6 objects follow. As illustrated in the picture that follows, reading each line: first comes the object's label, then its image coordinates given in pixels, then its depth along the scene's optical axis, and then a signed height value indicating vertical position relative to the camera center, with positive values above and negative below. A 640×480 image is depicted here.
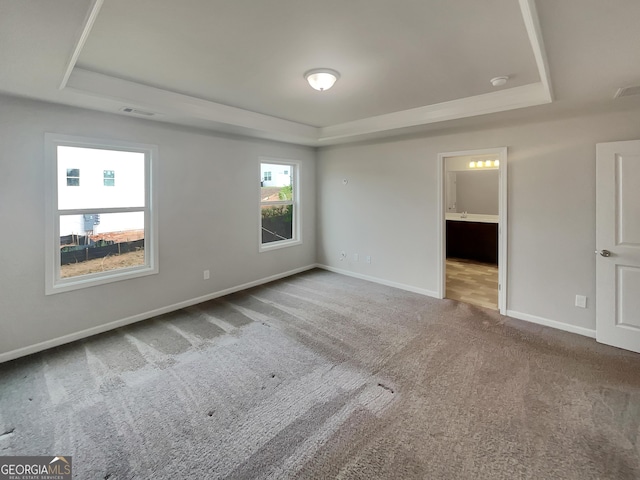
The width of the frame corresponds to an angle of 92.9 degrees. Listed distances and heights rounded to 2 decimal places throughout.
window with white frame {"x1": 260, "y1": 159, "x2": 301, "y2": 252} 5.25 +0.57
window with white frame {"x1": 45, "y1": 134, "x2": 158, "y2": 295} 3.10 +0.28
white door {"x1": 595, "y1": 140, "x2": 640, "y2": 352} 2.87 -0.10
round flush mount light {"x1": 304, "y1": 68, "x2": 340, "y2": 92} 2.67 +1.41
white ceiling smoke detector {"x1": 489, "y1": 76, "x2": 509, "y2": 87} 2.80 +1.43
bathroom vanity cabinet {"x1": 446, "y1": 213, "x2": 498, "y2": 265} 6.22 -0.07
